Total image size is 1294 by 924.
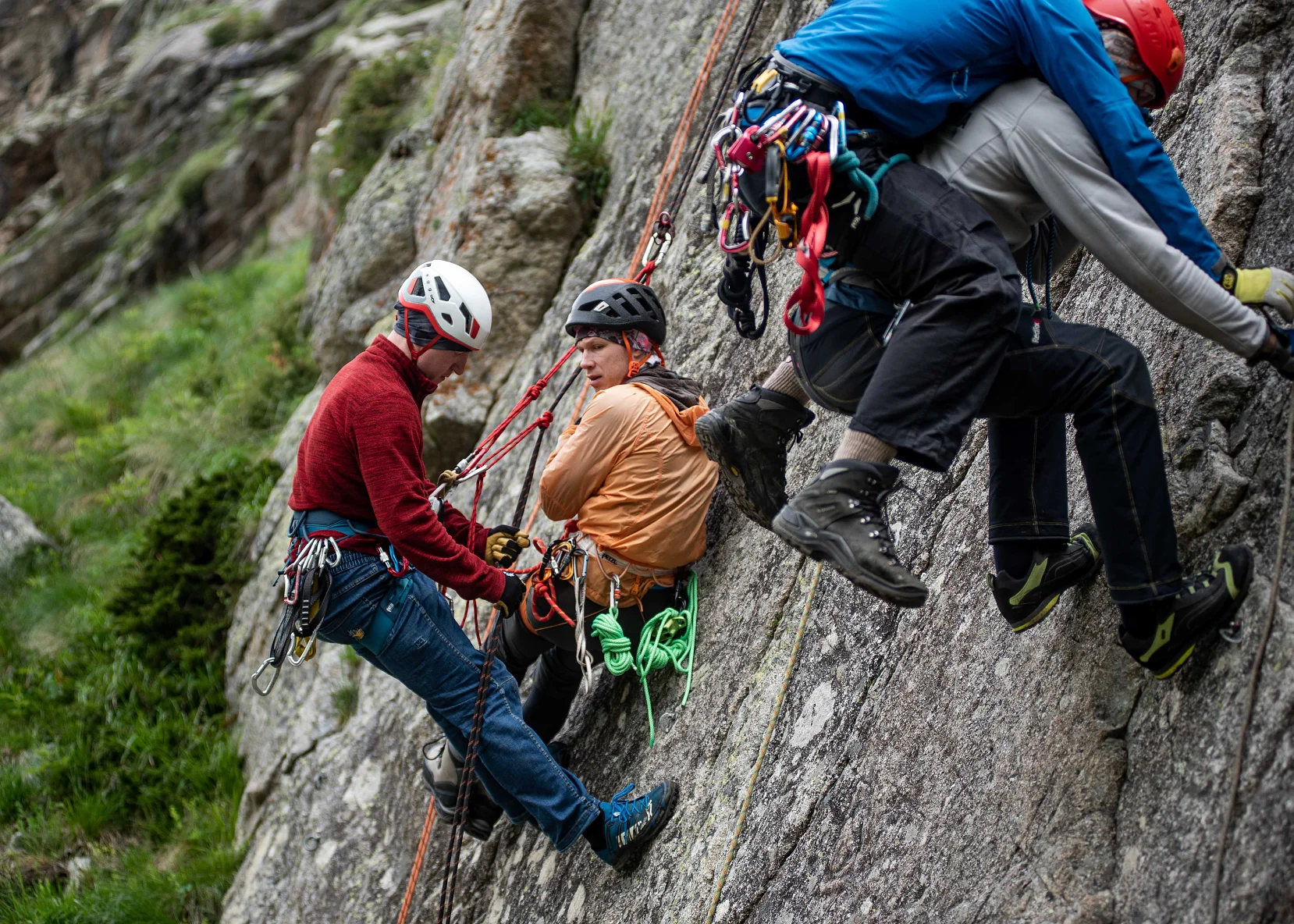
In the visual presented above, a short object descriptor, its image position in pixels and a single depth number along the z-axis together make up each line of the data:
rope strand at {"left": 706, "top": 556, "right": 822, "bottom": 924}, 3.96
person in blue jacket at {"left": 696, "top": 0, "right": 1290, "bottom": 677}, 2.79
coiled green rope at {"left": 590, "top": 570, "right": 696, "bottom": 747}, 4.67
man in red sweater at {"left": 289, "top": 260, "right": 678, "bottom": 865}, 4.47
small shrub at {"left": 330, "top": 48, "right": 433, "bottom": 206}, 11.52
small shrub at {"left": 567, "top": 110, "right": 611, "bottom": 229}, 8.18
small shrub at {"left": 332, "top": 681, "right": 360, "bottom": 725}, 7.27
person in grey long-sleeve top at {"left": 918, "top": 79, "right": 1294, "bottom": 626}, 2.74
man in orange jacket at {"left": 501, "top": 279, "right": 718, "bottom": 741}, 4.59
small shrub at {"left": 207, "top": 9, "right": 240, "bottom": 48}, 21.84
